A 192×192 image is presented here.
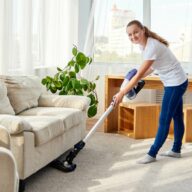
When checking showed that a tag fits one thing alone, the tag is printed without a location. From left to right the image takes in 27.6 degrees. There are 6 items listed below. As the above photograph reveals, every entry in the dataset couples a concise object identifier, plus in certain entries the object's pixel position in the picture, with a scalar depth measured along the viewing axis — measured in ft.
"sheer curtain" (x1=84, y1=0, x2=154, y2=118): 17.80
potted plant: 14.80
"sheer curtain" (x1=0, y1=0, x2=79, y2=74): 13.19
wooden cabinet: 14.49
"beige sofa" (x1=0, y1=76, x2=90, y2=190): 8.93
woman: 10.89
